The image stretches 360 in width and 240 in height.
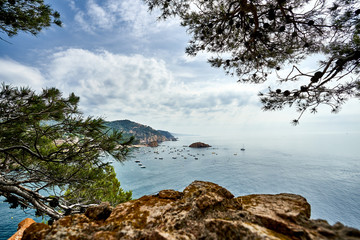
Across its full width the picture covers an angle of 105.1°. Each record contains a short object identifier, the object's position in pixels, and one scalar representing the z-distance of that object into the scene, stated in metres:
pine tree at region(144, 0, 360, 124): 3.40
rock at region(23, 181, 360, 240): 1.23
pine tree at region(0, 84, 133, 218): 3.17
